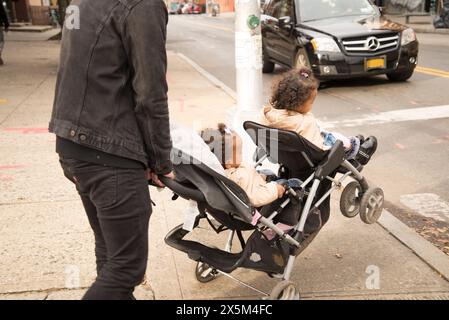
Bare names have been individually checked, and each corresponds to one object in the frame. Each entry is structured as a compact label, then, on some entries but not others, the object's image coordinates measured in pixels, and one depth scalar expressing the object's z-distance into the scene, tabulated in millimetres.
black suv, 9578
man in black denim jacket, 2197
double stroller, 2705
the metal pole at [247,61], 4926
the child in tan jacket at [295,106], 3277
